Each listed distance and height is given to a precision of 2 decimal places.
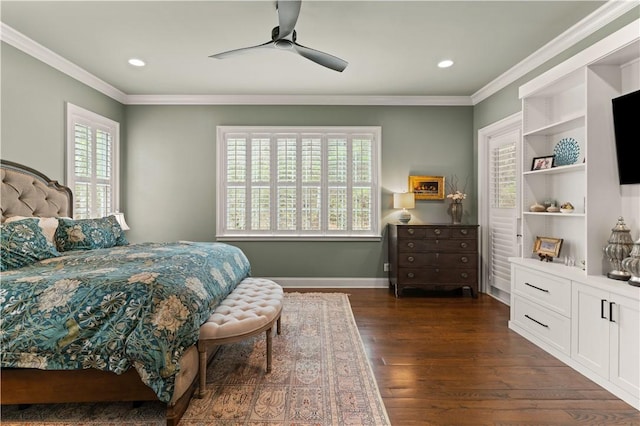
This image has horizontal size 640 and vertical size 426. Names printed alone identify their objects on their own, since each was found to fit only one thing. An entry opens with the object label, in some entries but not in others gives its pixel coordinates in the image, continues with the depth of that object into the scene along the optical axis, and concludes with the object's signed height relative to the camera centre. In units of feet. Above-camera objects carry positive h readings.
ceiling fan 7.57 +4.57
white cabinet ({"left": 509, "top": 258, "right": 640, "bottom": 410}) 6.71 -2.68
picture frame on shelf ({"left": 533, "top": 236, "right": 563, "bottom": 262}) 9.75 -1.09
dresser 14.25 -1.99
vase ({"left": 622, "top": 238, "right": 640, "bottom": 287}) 7.11 -1.16
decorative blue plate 9.52 +1.84
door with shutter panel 13.26 +0.48
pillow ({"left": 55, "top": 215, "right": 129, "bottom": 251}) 9.40 -0.72
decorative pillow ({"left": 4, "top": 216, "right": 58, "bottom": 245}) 9.16 -0.42
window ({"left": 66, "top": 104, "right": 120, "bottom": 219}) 12.58 +2.06
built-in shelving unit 7.02 -0.38
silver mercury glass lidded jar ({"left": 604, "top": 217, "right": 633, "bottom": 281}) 7.50 -0.84
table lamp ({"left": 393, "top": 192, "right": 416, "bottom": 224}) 15.06 +0.46
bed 5.71 -2.25
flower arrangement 15.96 +1.28
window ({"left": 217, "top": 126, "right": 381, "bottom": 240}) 15.99 +1.40
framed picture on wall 15.83 +1.21
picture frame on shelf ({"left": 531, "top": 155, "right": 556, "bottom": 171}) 10.04 +1.57
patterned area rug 6.12 -3.90
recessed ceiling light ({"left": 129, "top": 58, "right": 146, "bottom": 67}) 11.86 +5.54
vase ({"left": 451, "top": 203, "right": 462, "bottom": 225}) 15.17 -0.01
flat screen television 7.41 +1.84
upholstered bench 6.65 -2.37
